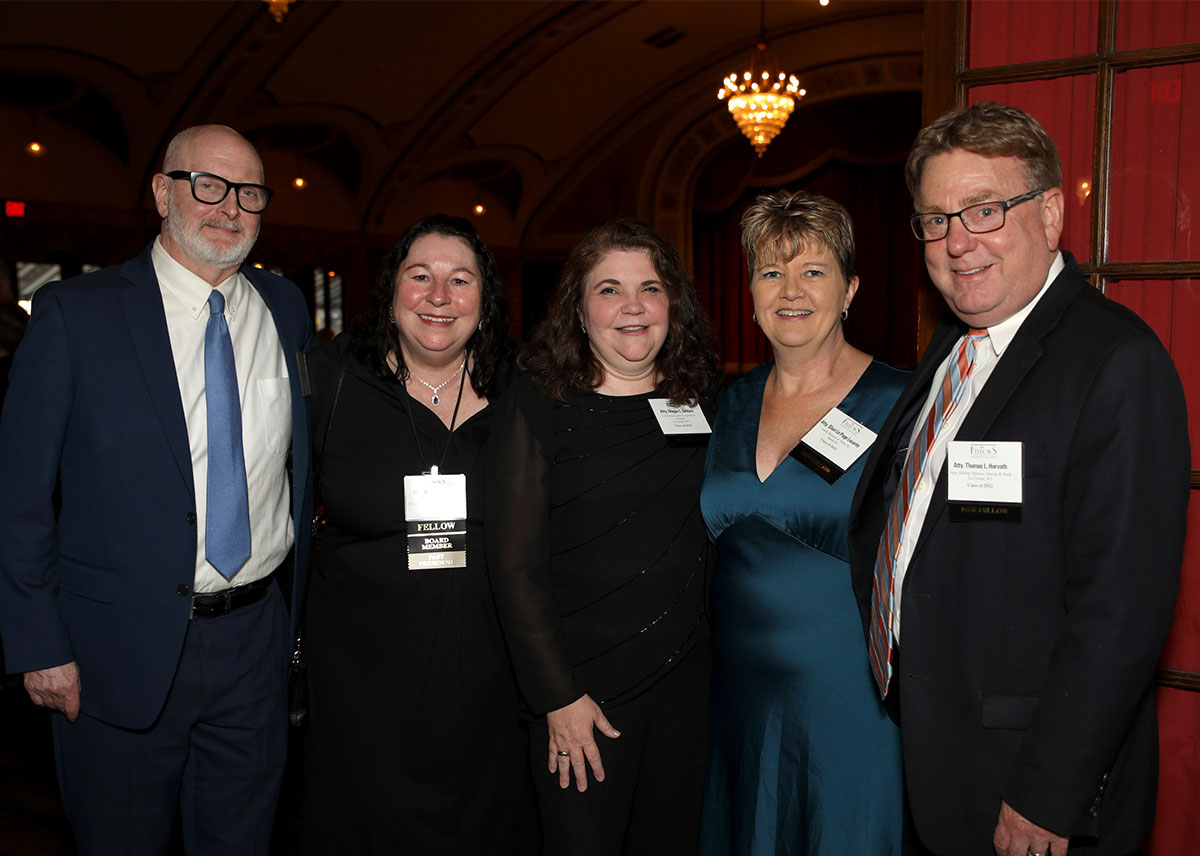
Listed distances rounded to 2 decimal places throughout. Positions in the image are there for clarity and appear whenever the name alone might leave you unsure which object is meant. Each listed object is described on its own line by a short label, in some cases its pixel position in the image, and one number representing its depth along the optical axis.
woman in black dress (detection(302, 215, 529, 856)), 2.11
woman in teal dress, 1.78
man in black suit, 1.23
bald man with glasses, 1.82
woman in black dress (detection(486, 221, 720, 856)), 1.91
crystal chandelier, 9.36
